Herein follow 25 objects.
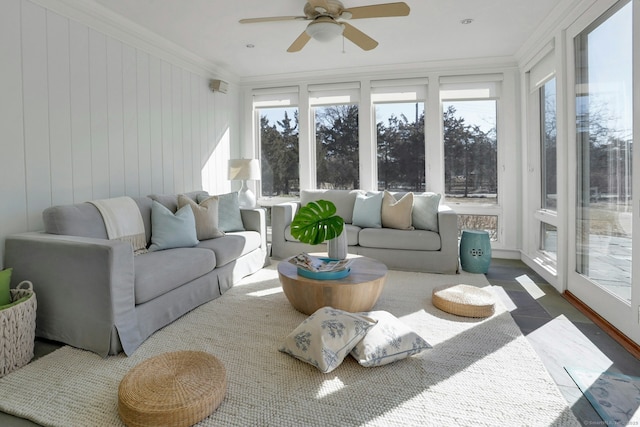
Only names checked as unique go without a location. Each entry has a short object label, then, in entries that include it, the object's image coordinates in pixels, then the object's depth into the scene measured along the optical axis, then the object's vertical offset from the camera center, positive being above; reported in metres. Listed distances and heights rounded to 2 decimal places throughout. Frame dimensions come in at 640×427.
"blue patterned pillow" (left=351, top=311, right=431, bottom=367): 1.93 -0.79
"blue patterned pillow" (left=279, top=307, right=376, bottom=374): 1.88 -0.74
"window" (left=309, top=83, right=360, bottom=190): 5.04 +0.96
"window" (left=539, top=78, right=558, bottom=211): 3.62 +0.56
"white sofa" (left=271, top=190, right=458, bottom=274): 3.77 -0.49
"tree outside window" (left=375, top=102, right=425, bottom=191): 4.83 +0.71
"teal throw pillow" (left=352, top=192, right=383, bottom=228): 4.15 -0.12
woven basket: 1.88 -0.68
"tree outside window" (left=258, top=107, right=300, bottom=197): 5.36 +0.77
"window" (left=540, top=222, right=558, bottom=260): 3.60 -0.44
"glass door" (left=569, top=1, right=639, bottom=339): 2.31 +0.21
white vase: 2.81 -0.36
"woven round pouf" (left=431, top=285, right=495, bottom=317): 2.61 -0.76
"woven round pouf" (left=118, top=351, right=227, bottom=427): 1.45 -0.80
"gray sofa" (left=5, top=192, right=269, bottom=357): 2.06 -0.48
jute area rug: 1.57 -0.91
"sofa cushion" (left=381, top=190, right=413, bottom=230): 4.01 -0.14
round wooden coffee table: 2.45 -0.62
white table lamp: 4.54 +0.38
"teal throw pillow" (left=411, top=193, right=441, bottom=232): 3.99 -0.13
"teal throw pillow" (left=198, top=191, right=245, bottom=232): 3.80 -0.10
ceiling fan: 2.48 +1.35
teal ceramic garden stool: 3.80 -0.56
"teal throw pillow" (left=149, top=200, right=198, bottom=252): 2.95 -0.21
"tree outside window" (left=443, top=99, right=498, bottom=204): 4.63 +0.63
